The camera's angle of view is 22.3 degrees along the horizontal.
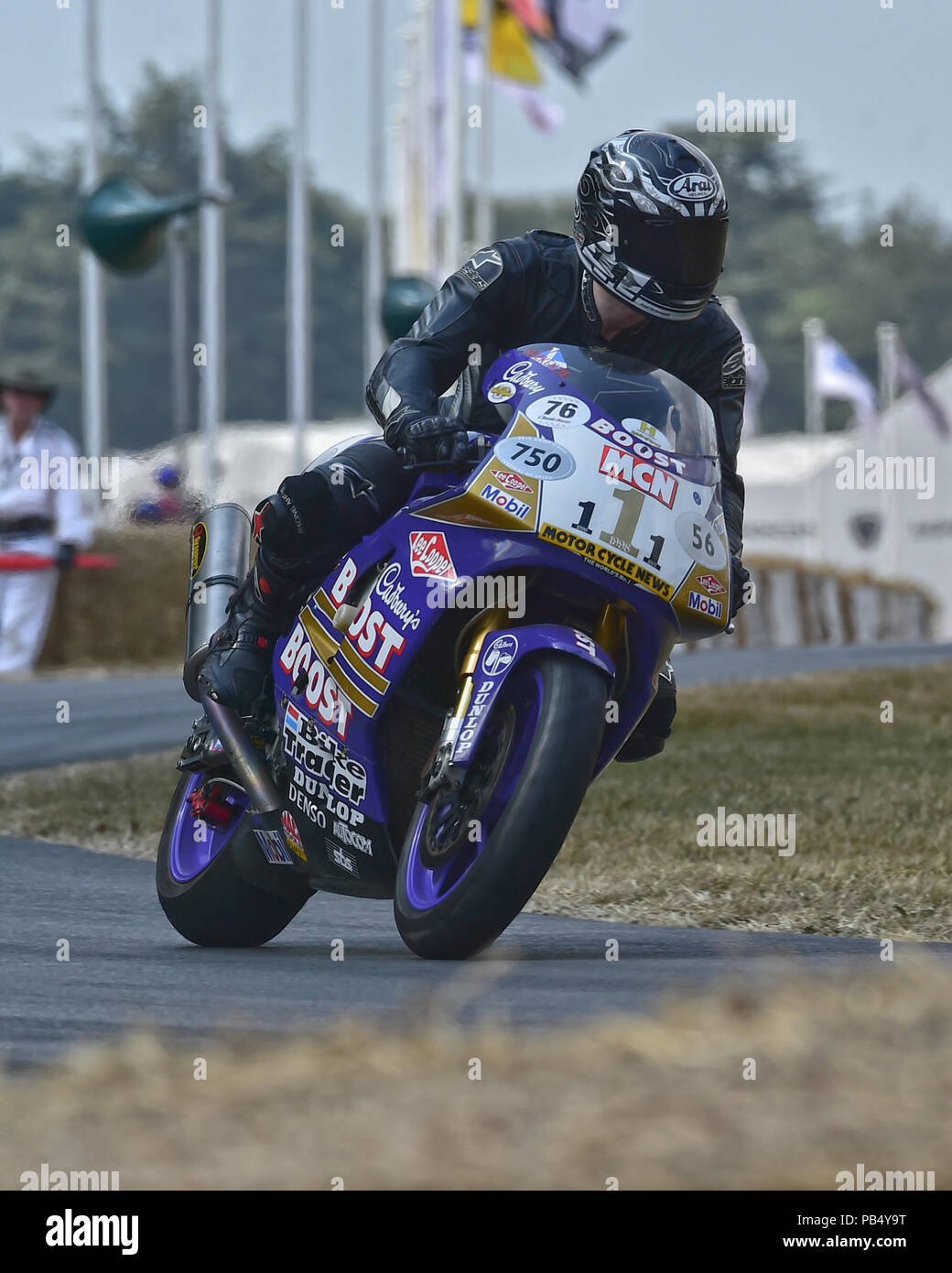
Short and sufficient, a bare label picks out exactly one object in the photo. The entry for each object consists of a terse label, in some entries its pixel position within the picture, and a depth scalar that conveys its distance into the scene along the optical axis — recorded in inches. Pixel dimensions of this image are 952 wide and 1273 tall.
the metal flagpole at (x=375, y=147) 1274.6
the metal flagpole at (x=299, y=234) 1166.3
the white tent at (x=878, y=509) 1413.6
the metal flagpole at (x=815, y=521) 1454.2
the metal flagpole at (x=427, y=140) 1296.8
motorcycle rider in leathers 202.5
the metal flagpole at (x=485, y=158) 1214.3
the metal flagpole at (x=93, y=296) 1198.3
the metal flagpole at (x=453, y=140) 1209.4
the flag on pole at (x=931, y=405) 1397.6
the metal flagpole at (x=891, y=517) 1434.5
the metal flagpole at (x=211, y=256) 970.1
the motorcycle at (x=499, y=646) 185.0
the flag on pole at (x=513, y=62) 1248.2
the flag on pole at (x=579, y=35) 1161.4
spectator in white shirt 706.2
